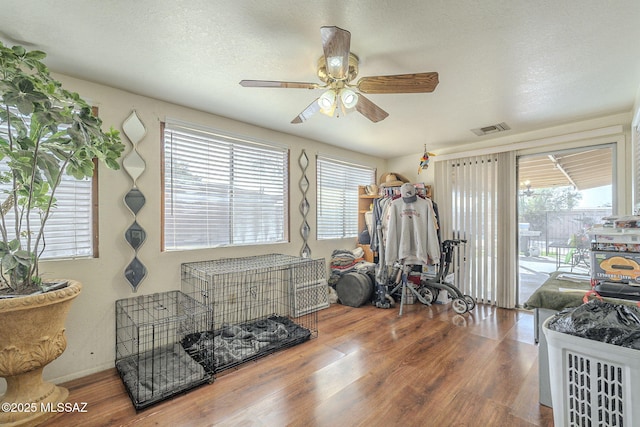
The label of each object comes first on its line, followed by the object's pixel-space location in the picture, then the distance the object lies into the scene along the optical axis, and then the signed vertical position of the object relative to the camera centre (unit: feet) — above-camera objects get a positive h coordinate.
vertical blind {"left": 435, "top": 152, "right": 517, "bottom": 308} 12.12 -0.17
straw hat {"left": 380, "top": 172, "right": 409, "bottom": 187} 14.82 +1.99
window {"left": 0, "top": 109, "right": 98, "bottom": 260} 6.85 -0.14
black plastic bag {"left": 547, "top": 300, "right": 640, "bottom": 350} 3.31 -1.43
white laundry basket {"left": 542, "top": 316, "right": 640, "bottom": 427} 3.22 -2.14
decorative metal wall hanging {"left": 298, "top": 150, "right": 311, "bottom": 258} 12.40 +0.46
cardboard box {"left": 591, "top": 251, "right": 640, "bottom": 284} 4.80 -0.95
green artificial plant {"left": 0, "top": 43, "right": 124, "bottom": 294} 4.96 +1.44
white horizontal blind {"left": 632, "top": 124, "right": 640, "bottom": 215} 7.78 +1.35
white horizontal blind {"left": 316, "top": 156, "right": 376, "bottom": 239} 13.62 +1.01
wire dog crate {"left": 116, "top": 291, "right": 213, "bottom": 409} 6.37 -3.88
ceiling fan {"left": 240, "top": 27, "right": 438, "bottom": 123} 4.76 +2.87
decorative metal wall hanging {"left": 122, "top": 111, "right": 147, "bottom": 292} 7.82 +0.51
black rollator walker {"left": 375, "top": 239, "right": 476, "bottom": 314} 11.46 -3.28
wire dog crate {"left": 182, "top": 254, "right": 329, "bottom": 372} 8.13 -3.46
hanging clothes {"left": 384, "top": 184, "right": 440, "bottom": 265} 11.03 -0.69
